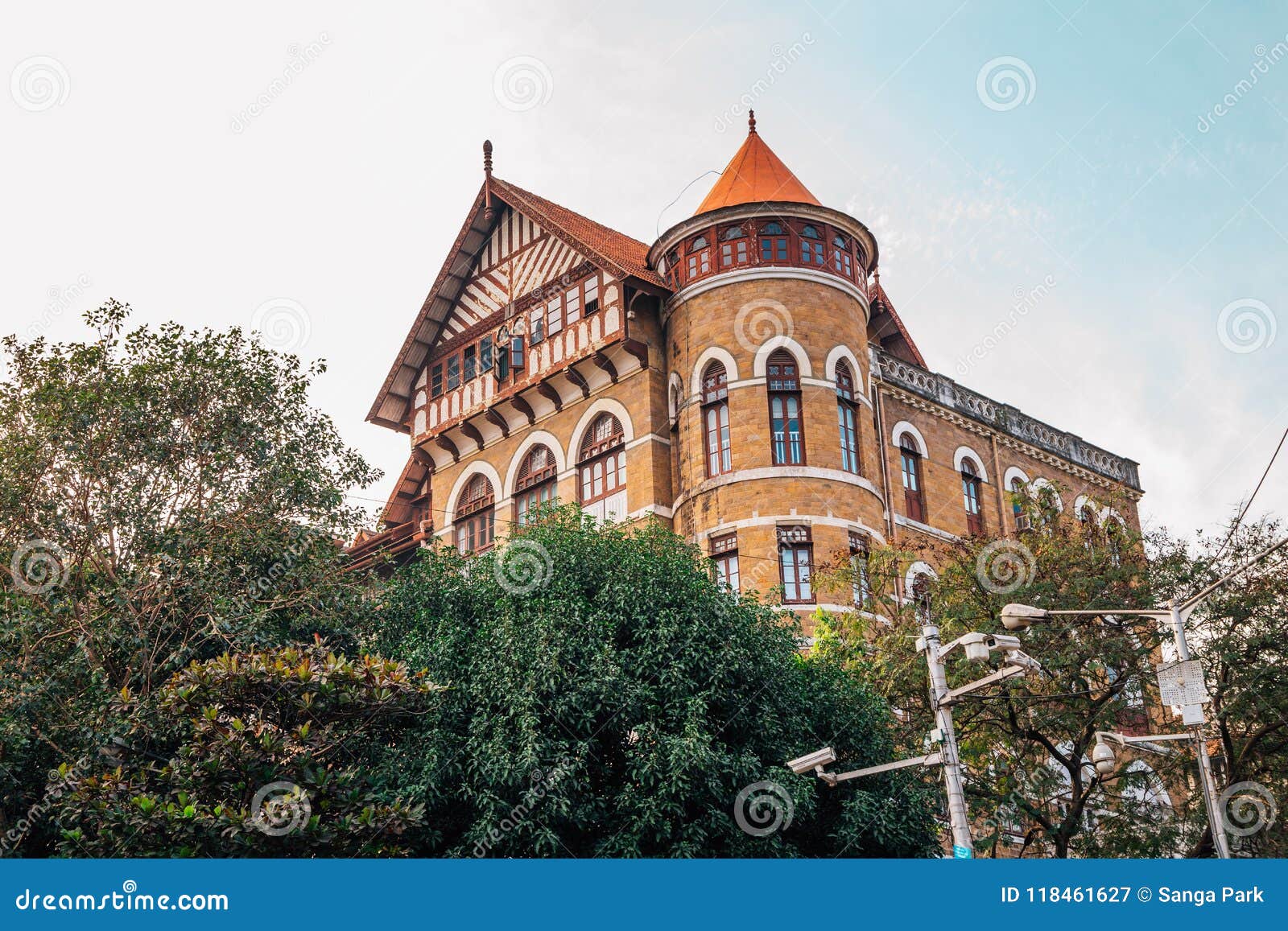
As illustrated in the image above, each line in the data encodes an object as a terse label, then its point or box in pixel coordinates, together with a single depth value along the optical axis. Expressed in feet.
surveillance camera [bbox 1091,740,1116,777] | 61.46
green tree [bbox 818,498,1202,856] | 77.97
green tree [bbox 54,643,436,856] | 53.57
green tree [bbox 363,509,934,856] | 61.11
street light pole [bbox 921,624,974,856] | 53.98
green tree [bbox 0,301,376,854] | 65.05
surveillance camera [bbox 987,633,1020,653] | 52.75
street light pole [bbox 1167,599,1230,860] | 56.08
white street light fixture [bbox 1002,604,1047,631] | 53.98
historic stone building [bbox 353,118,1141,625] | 101.14
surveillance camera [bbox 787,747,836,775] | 58.70
